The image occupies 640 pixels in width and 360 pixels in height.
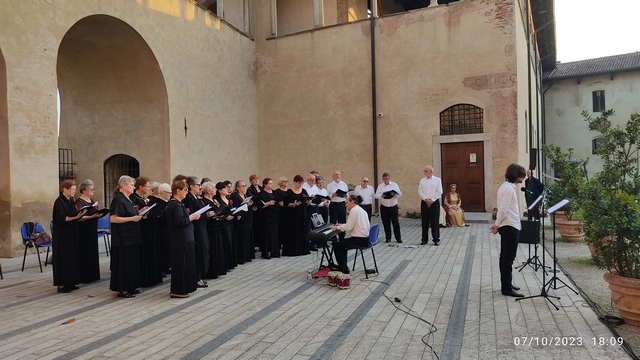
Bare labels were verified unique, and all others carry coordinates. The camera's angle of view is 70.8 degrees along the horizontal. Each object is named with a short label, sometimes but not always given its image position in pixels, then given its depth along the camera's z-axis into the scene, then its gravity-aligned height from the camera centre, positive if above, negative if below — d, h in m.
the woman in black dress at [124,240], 6.39 -0.85
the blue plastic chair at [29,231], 8.38 -0.92
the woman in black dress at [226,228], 8.07 -0.90
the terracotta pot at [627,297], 4.70 -1.38
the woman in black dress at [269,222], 9.38 -0.95
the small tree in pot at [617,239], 4.77 -0.81
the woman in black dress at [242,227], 8.83 -0.99
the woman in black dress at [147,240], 7.17 -0.98
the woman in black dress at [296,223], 9.77 -1.04
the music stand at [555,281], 5.63 -1.56
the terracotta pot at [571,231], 10.88 -1.53
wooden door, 16.03 +0.01
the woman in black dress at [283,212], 9.61 -0.80
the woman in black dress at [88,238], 7.23 -0.94
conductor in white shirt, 6.03 -0.73
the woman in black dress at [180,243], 6.28 -0.90
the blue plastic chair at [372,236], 7.38 -1.04
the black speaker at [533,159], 11.35 +0.26
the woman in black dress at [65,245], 6.85 -0.97
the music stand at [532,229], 6.45 -0.87
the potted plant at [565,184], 10.27 -0.37
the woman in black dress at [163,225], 7.43 -0.78
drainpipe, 17.44 +2.78
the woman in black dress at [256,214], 9.76 -0.83
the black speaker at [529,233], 6.46 -0.92
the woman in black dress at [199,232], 6.98 -0.84
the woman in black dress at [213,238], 7.61 -1.04
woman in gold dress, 14.25 -1.20
